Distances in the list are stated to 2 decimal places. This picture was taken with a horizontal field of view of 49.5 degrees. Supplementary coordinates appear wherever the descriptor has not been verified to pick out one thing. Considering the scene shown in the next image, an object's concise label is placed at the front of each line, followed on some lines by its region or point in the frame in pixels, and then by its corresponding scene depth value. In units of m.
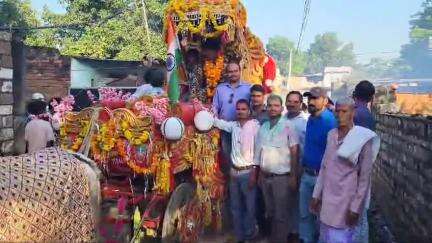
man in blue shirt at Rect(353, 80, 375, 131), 5.54
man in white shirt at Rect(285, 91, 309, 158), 5.73
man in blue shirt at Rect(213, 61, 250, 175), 6.53
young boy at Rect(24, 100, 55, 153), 6.34
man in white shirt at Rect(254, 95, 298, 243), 5.66
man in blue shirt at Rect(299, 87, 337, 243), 5.21
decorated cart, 4.91
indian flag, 6.89
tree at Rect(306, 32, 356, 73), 89.75
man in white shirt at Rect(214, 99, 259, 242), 5.91
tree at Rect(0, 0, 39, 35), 21.42
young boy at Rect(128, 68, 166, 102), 6.18
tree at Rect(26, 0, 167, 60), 20.08
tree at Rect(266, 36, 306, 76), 74.69
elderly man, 4.05
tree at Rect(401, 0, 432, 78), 66.88
